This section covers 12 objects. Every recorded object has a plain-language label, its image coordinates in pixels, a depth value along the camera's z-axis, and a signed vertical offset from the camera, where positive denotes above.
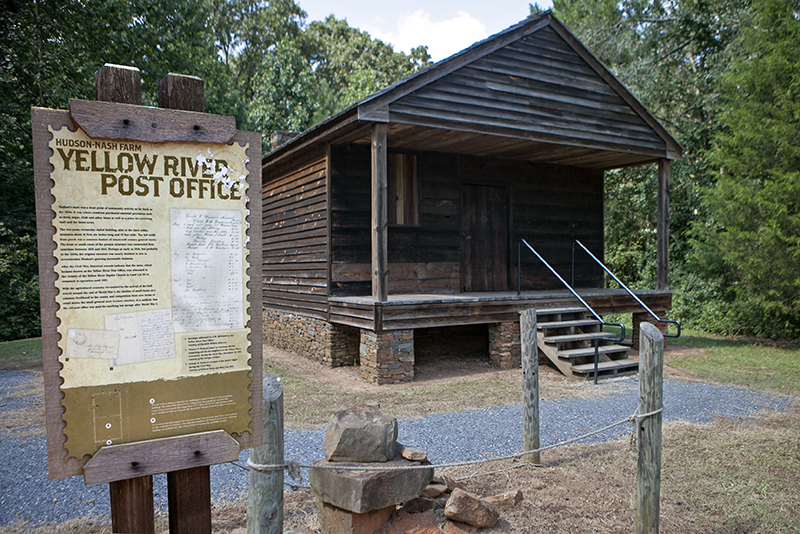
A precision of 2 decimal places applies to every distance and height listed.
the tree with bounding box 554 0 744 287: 17.97 +5.53
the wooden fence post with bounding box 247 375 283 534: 2.50 -1.05
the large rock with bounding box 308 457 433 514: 3.04 -1.33
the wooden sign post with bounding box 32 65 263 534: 1.89 -0.11
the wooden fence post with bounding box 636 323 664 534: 3.44 -1.18
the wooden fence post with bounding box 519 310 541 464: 4.69 -1.14
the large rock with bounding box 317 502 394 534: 3.11 -1.53
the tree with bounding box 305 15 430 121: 37.03 +14.42
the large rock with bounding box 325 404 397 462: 3.26 -1.11
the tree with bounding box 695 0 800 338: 12.02 +1.61
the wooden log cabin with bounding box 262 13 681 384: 8.58 +1.09
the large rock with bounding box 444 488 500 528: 3.27 -1.54
